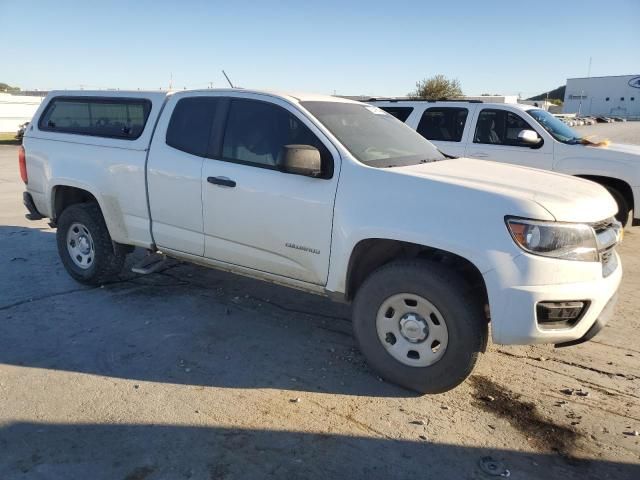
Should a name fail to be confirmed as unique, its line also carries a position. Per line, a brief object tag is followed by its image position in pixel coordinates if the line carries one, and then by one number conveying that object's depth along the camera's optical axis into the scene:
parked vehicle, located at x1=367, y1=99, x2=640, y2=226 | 7.13
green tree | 48.00
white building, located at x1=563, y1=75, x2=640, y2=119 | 96.44
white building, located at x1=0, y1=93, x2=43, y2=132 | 33.66
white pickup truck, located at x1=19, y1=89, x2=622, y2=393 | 3.11
